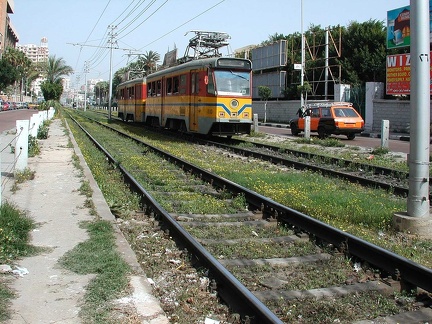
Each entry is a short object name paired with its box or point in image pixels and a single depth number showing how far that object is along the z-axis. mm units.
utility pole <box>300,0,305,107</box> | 37884
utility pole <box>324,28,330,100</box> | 40244
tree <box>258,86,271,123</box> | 45406
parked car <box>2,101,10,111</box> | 70325
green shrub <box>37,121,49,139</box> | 20312
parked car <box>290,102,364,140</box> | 22984
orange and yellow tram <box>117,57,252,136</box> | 18141
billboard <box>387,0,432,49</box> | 29453
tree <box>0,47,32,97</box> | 79250
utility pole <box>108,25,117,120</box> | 49231
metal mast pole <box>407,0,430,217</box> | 6488
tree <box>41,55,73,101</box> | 83894
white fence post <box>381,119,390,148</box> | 17922
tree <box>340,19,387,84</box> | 42656
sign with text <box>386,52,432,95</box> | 28453
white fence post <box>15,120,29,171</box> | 10438
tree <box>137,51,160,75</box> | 87888
